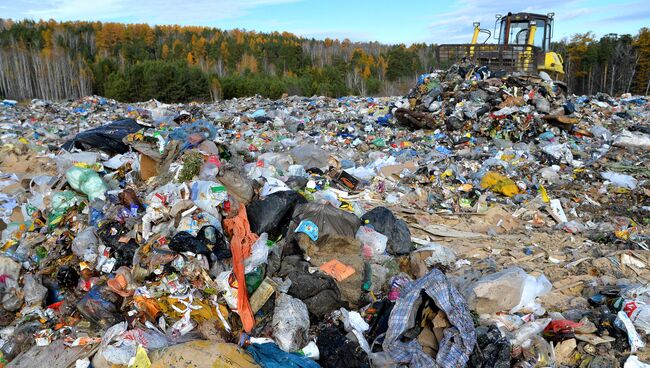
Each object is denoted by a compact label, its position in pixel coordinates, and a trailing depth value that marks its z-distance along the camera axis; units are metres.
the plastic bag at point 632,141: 7.72
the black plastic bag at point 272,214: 4.14
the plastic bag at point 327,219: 3.85
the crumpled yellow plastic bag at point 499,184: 6.00
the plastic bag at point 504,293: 3.22
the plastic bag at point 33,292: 3.60
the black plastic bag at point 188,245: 3.50
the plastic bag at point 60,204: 4.53
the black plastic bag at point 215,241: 3.59
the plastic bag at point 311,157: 6.49
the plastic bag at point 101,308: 3.28
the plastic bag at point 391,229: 4.24
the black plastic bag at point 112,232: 3.83
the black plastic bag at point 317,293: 3.27
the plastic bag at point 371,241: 4.07
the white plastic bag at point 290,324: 2.97
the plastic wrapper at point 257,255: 3.61
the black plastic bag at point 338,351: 2.79
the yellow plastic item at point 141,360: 2.75
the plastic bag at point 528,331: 2.94
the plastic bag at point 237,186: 4.52
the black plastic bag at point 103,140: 6.25
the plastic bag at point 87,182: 4.77
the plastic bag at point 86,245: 3.82
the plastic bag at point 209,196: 4.04
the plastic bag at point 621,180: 6.19
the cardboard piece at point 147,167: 5.23
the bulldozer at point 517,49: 10.47
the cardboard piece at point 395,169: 6.60
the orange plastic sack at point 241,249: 3.19
